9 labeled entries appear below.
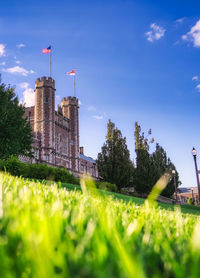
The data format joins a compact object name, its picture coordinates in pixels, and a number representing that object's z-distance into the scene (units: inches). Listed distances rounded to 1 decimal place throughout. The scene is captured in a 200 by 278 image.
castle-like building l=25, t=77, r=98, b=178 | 1478.8
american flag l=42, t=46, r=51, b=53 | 1610.5
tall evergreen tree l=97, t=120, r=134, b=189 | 1326.3
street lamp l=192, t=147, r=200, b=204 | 800.3
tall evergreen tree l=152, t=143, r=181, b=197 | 1443.2
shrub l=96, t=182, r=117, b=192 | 989.5
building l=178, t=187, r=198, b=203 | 3540.8
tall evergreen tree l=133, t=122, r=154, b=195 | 1392.7
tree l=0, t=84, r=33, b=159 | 598.9
